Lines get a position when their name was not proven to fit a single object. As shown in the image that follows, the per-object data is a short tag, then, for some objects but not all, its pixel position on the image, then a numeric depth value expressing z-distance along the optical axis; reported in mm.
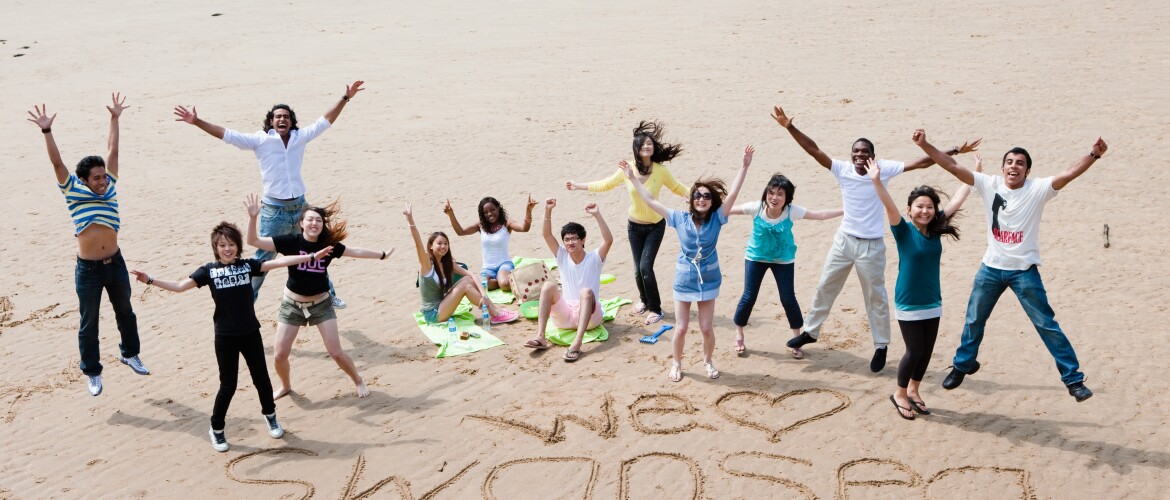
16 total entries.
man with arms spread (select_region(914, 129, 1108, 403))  6953
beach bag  10117
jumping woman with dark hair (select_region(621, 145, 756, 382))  8008
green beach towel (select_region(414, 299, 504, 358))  9173
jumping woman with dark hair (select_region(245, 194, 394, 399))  7879
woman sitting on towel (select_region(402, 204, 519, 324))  9625
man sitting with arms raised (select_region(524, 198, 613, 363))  9047
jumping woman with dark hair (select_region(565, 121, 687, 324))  9398
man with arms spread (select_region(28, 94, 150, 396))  7977
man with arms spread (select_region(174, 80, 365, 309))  9391
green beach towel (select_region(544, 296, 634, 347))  9268
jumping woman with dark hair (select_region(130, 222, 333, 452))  7219
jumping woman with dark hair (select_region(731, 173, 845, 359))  8383
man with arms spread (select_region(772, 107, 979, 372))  8062
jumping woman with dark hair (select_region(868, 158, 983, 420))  7023
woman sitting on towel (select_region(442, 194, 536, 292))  10367
